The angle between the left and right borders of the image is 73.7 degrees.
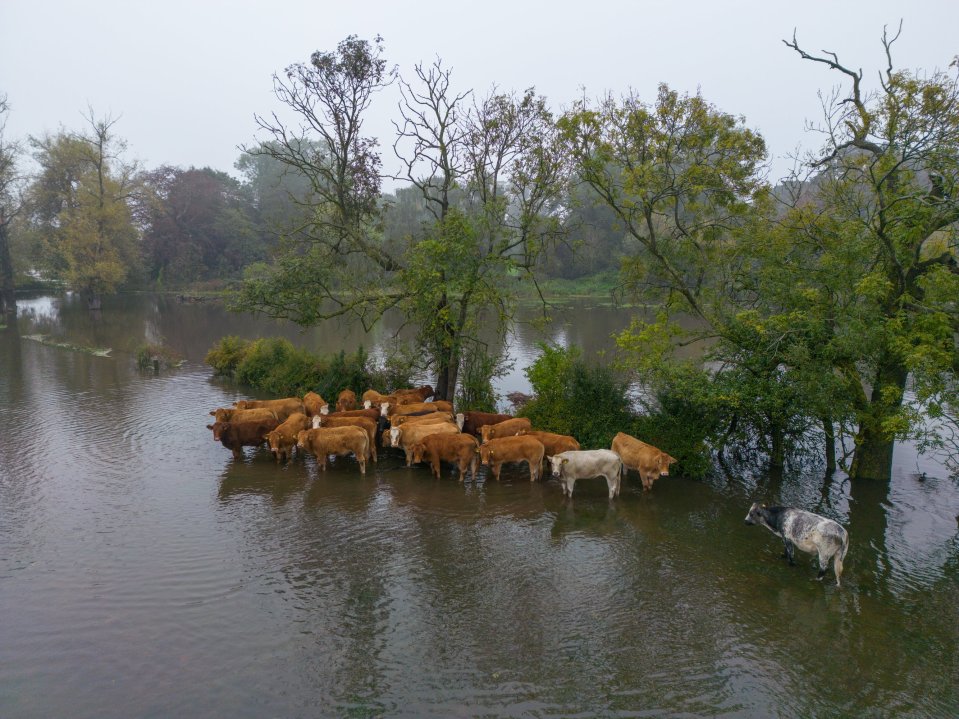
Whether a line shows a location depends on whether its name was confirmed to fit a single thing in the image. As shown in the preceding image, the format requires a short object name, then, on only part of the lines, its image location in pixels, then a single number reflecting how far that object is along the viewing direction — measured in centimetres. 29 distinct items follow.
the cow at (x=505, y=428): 1394
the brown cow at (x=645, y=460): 1252
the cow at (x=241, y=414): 1472
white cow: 1209
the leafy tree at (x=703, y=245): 1312
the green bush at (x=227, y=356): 2342
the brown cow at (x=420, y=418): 1453
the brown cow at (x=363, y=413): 1485
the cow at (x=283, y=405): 1575
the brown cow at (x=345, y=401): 1683
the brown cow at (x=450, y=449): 1321
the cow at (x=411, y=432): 1388
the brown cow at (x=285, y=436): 1377
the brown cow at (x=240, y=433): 1403
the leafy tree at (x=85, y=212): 4153
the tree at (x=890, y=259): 1084
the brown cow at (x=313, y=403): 1583
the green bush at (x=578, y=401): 1463
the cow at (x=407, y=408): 1542
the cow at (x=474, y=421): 1510
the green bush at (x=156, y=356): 2419
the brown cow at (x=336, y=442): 1334
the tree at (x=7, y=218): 4165
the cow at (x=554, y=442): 1329
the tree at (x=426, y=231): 1620
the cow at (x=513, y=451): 1303
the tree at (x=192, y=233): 6197
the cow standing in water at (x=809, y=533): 891
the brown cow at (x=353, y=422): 1423
